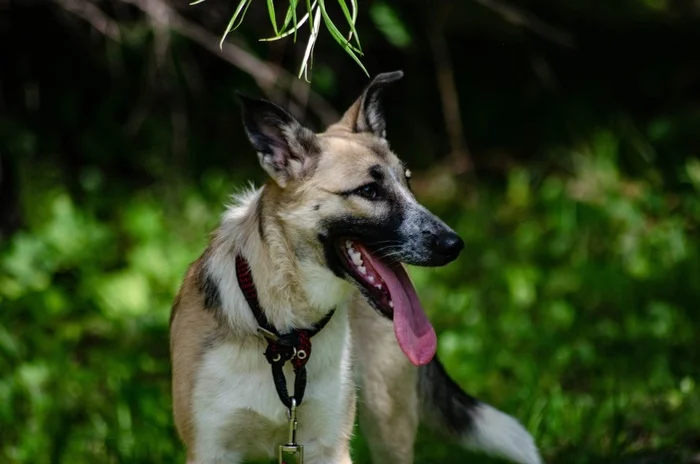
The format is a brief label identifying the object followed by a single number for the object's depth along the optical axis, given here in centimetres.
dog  769
